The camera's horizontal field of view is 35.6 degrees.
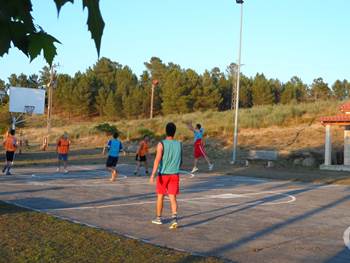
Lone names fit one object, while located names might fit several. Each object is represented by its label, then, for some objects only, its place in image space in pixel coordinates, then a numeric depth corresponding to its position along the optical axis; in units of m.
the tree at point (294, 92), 82.25
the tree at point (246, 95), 81.94
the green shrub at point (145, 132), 42.43
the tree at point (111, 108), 78.81
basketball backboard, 39.44
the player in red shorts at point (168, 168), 9.52
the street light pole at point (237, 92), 27.85
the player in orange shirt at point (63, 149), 20.55
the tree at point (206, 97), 75.44
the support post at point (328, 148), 26.00
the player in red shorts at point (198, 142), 21.80
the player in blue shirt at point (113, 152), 17.71
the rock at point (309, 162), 27.28
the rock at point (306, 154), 28.81
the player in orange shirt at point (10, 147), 19.05
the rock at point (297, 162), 27.85
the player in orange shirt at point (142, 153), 21.03
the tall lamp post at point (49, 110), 39.57
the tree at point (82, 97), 84.00
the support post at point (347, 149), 26.25
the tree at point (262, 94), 80.69
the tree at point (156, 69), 100.19
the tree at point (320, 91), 87.16
